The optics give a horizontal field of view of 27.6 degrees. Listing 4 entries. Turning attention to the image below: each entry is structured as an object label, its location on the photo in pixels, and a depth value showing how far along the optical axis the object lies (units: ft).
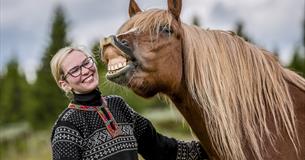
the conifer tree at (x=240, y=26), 133.22
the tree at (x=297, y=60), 106.93
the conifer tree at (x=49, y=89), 112.68
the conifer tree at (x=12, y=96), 138.00
